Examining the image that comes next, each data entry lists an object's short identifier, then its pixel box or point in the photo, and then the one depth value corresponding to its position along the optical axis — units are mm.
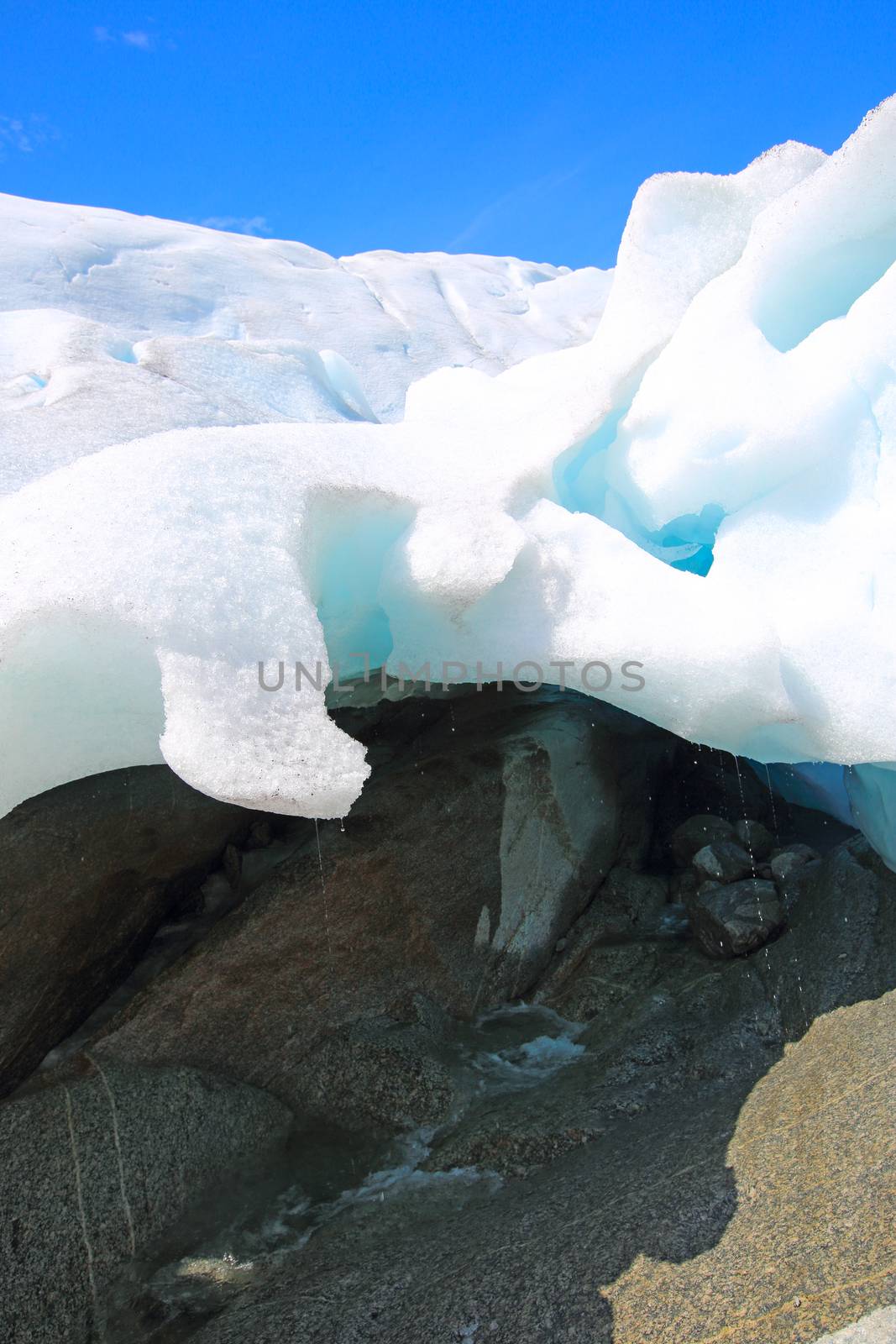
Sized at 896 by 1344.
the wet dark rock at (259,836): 4215
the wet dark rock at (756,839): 4844
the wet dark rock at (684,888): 4531
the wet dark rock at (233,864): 4078
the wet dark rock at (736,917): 4043
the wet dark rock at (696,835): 4888
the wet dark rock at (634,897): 4586
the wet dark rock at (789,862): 4445
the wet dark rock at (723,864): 4473
